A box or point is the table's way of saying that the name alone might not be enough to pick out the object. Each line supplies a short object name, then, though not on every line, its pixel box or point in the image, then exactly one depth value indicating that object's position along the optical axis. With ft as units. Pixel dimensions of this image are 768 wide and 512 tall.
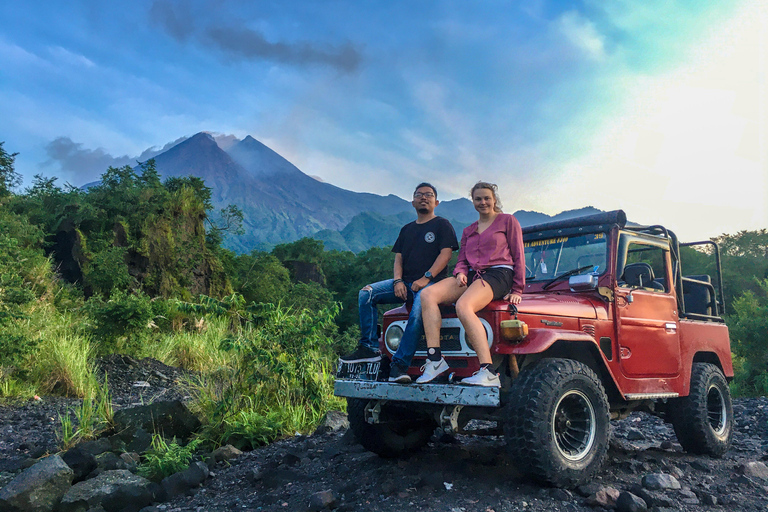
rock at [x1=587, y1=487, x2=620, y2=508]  12.91
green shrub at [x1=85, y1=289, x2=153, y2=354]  38.96
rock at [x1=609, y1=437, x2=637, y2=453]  19.08
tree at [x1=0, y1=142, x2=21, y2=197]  64.39
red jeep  13.05
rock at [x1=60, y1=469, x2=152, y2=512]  15.16
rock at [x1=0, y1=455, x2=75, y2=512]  14.85
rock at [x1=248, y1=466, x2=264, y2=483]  16.37
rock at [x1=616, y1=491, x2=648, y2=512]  12.62
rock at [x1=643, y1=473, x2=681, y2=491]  14.42
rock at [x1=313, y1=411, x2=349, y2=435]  21.15
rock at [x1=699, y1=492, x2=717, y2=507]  13.94
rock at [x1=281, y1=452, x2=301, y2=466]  17.49
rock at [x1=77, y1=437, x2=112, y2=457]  18.53
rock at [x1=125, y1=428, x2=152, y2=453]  19.34
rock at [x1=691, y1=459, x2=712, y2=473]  16.93
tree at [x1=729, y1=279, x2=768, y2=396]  55.21
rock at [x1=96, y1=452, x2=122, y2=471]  17.35
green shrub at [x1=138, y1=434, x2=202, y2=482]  17.21
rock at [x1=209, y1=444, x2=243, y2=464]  18.51
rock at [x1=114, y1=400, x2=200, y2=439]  20.45
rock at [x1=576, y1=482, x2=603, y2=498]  13.35
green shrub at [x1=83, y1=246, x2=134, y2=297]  58.95
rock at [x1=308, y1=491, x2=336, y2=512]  13.34
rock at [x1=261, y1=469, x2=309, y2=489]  15.79
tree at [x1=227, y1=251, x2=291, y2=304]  102.73
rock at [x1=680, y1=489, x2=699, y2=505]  13.94
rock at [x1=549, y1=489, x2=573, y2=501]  12.90
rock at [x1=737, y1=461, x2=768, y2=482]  16.80
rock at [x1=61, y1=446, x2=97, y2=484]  17.24
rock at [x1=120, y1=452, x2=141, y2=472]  17.60
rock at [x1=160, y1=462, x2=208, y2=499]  15.98
